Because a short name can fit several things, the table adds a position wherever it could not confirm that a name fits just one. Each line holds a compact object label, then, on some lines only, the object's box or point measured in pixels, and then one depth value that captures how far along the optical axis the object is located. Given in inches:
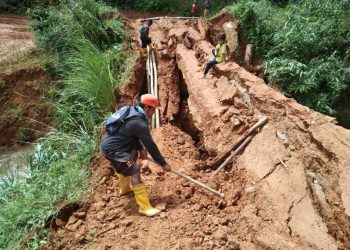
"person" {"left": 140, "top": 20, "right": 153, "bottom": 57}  313.2
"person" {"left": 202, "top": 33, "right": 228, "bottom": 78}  254.8
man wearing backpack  149.5
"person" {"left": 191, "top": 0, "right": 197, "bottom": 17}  535.2
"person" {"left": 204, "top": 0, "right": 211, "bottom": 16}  500.3
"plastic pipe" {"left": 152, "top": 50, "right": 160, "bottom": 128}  242.2
